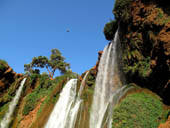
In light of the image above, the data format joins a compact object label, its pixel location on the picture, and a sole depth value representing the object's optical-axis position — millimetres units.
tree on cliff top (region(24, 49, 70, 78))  34000
